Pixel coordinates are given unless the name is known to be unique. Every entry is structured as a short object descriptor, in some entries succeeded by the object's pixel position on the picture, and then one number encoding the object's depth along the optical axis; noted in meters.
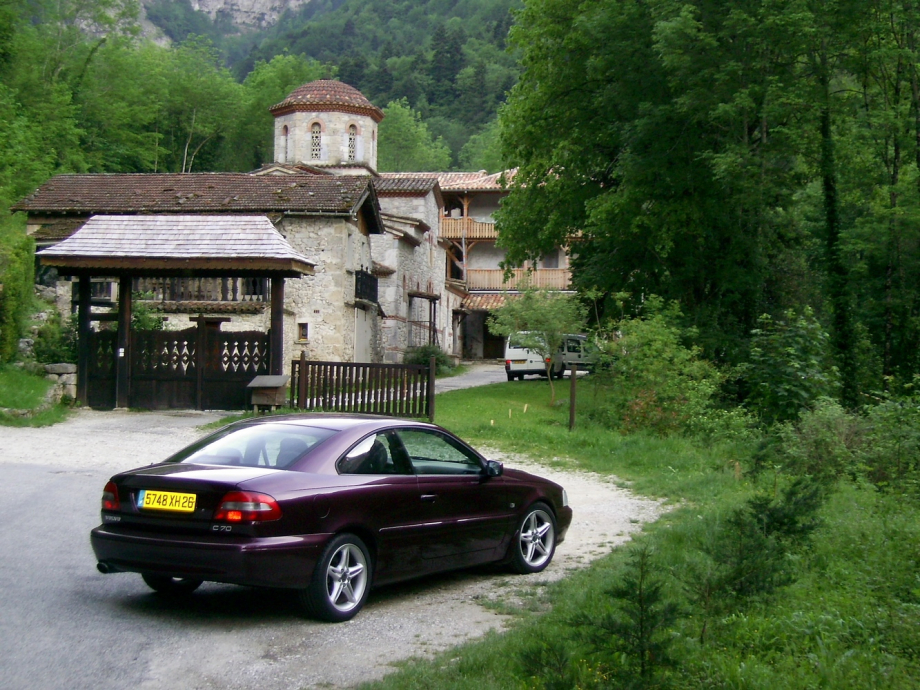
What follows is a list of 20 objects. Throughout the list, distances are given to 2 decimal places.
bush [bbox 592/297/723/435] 19.11
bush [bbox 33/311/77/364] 22.02
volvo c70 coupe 6.49
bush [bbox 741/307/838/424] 17.97
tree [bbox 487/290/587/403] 26.98
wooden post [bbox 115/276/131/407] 20.98
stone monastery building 20.83
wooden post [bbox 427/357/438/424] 18.72
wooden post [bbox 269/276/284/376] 20.48
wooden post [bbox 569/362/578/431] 19.71
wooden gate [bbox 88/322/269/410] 20.97
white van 38.12
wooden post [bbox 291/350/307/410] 19.55
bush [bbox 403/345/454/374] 41.72
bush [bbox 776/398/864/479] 12.98
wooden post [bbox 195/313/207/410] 21.02
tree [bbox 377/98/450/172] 89.25
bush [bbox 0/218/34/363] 20.69
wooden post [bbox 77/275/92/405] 20.98
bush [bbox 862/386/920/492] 12.38
